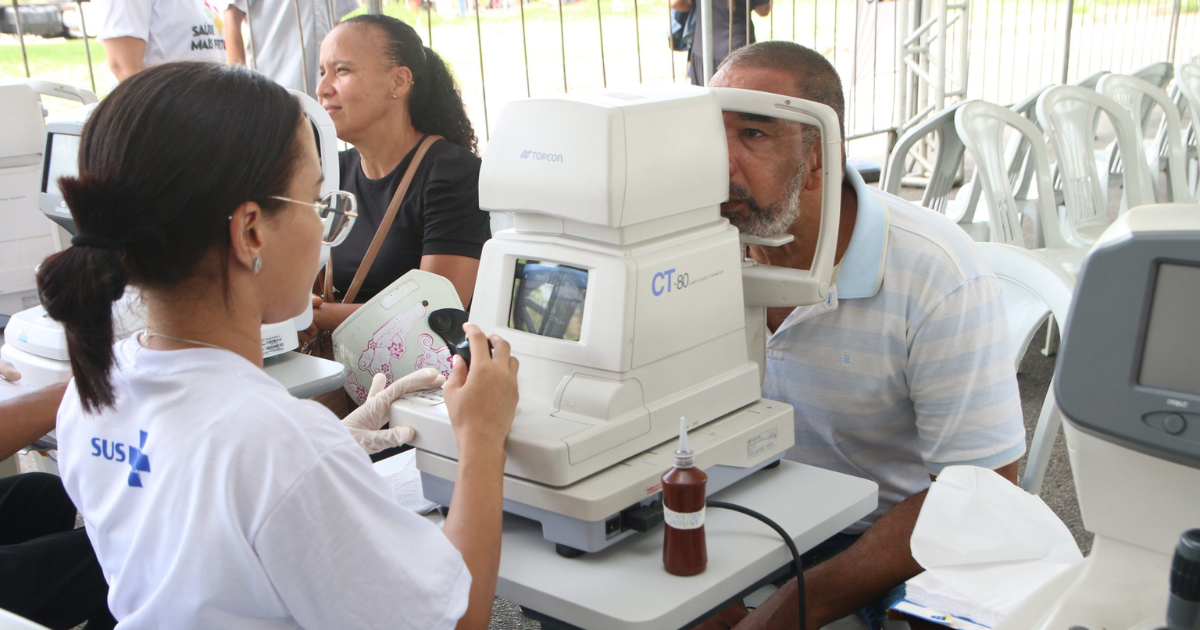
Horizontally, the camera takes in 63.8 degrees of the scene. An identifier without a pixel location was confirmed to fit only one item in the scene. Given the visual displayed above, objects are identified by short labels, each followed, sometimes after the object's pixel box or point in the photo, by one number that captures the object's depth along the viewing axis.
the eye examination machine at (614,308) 1.19
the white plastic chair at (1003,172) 3.56
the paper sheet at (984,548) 0.85
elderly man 1.50
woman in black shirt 2.52
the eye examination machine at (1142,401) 0.57
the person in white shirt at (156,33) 3.39
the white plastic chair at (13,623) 0.92
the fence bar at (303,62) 3.69
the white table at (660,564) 1.12
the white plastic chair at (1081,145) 3.96
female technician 0.91
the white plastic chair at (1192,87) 4.83
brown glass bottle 1.14
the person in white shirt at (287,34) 3.79
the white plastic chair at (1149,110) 4.96
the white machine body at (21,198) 2.49
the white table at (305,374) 1.93
